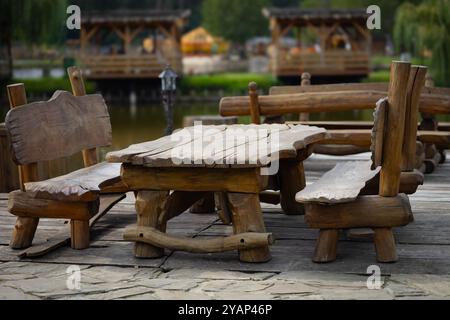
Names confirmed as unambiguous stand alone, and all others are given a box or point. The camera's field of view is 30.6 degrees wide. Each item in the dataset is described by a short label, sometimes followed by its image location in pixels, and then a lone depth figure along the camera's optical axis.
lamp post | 8.93
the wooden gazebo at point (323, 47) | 31.67
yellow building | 51.62
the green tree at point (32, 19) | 23.19
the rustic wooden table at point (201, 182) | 4.21
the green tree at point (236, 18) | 46.25
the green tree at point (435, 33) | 22.69
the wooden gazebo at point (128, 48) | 32.06
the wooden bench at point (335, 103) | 7.80
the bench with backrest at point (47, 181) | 4.59
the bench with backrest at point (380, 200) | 4.17
